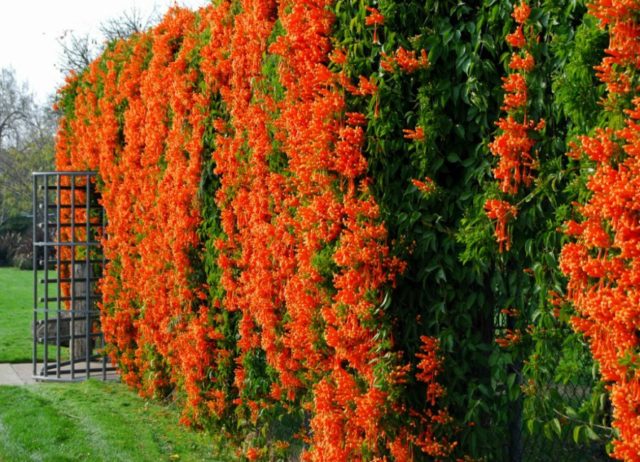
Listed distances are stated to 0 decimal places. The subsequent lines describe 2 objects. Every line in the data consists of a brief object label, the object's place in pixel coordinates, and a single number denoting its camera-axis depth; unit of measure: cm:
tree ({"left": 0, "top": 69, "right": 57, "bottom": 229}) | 4167
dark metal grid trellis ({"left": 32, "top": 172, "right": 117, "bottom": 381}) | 1155
